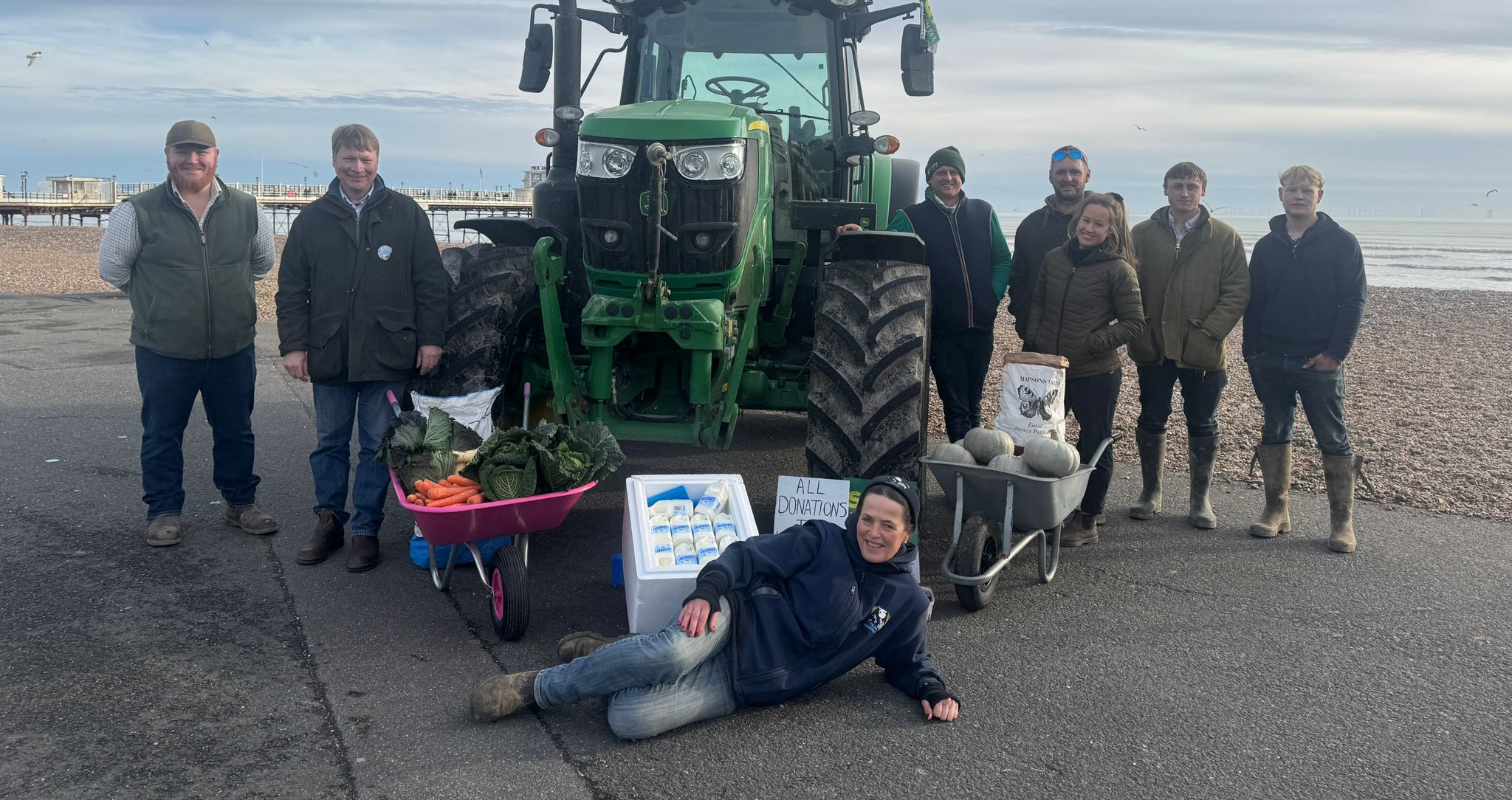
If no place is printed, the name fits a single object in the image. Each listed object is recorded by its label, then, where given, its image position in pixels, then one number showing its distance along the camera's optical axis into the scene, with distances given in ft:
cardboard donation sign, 16.35
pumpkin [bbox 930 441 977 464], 16.19
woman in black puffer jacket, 18.69
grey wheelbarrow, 15.51
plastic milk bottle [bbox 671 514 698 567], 14.03
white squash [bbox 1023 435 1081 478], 15.78
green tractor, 16.98
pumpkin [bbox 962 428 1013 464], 16.29
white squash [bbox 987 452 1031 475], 15.81
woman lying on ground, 11.88
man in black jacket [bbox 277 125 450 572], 17.34
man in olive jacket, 20.03
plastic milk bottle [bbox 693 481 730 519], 15.33
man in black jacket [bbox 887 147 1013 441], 20.95
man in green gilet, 17.66
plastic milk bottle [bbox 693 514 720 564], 14.34
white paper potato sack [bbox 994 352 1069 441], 17.67
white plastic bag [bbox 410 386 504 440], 17.69
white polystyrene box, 13.48
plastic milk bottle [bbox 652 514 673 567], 13.92
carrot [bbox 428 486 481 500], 14.44
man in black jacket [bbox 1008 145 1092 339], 20.98
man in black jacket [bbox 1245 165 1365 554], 19.40
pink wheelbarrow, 14.14
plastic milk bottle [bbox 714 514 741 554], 14.80
